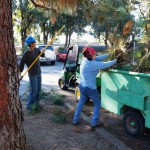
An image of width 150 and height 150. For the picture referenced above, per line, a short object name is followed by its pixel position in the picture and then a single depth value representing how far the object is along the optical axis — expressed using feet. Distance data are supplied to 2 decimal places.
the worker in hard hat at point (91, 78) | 17.79
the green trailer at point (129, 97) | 15.27
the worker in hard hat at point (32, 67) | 20.93
